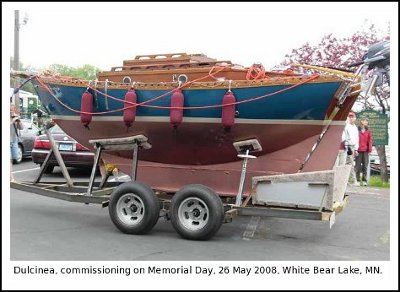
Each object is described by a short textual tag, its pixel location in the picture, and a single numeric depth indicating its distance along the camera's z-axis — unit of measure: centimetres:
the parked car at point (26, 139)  1491
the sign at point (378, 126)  1273
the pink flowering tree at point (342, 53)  1402
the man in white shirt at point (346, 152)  692
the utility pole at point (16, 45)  2093
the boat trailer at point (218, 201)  571
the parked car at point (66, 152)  1117
